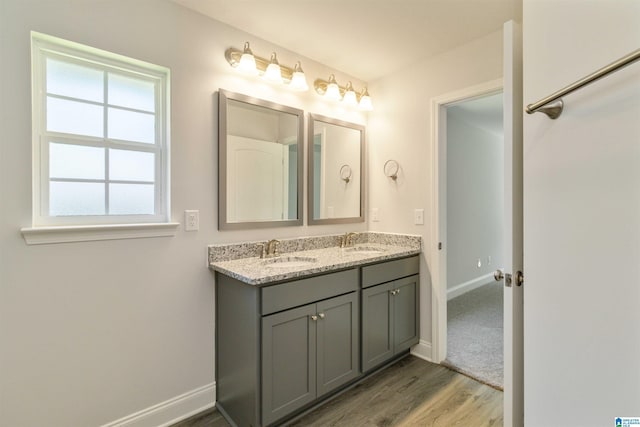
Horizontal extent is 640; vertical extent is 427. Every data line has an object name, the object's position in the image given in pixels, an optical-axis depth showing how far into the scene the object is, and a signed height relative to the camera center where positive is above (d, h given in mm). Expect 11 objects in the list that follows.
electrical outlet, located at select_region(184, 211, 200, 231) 1839 -35
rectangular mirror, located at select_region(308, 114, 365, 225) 2512 +374
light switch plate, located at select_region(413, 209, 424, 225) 2537 -24
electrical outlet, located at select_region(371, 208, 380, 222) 2867 -2
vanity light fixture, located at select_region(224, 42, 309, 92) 1992 +995
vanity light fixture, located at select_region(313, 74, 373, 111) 2510 +1022
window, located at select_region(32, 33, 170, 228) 1488 +410
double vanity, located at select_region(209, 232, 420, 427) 1606 -657
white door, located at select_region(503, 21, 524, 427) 1040 -74
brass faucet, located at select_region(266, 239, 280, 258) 2166 -238
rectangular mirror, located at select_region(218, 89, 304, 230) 1993 +361
